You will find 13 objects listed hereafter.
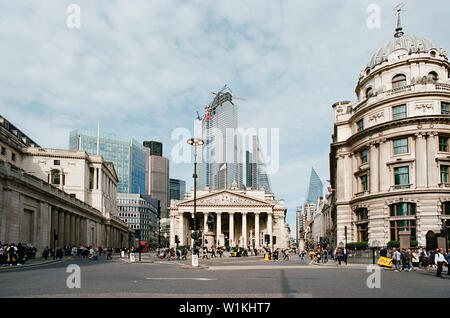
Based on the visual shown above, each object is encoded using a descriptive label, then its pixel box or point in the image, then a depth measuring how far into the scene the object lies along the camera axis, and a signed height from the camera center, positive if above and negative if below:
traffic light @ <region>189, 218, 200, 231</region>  30.41 -2.15
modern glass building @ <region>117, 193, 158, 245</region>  167.62 -5.61
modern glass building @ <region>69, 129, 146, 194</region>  171.75 +24.96
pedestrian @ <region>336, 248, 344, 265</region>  37.28 -5.62
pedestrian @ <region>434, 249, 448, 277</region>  22.37 -3.69
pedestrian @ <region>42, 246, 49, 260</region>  40.99 -5.68
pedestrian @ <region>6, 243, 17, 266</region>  29.58 -4.32
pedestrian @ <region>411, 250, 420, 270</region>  30.57 -4.99
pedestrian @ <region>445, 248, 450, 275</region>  23.27 -3.72
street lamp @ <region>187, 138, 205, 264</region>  29.97 +4.30
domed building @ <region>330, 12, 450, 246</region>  44.72 +5.95
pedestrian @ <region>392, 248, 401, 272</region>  28.11 -4.43
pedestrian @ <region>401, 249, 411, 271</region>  27.73 -4.45
